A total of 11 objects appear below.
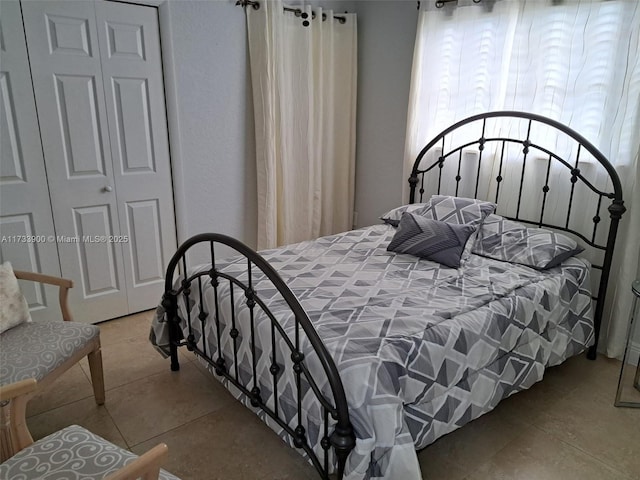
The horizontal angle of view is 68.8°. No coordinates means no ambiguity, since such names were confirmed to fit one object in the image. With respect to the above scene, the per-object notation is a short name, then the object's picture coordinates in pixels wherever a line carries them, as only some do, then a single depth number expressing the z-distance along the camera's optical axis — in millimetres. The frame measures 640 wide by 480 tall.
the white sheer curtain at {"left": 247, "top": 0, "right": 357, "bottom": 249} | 3418
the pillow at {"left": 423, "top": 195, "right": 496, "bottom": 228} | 2719
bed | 1536
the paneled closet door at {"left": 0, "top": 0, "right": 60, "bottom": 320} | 2525
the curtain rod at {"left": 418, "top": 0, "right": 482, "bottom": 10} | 3109
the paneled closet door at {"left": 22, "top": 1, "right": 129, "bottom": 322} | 2637
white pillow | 1992
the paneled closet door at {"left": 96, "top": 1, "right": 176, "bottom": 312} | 2863
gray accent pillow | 2508
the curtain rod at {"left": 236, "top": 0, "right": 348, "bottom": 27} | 3281
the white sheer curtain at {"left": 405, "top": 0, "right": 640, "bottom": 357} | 2438
